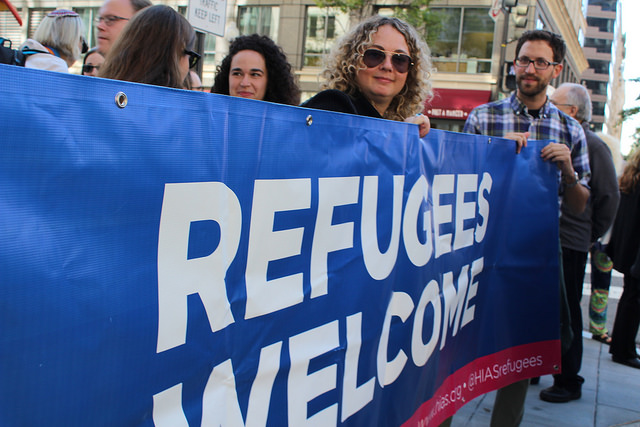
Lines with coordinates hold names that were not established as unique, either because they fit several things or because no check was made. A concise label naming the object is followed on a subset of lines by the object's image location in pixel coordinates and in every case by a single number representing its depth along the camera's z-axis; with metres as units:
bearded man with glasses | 3.56
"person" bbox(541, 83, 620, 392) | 4.13
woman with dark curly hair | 3.61
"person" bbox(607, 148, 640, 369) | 5.16
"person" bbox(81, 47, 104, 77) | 3.92
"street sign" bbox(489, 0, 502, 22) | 11.54
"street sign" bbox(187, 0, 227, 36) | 5.70
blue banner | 0.96
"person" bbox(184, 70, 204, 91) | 2.46
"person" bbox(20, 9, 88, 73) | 3.68
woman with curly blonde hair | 2.44
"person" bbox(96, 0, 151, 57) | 3.42
